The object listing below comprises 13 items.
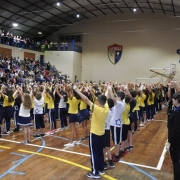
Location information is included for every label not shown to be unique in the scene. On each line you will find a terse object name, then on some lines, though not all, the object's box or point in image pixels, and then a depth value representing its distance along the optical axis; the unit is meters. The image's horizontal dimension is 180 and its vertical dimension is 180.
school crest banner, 25.91
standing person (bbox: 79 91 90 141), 7.32
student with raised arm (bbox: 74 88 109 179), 4.26
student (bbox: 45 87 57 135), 7.92
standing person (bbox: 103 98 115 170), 4.81
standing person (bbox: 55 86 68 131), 8.27
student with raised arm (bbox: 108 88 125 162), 5.14
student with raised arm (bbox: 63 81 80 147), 6.63
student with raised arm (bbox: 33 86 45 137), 7.13
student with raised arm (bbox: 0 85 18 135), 7.33
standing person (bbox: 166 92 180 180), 3.44
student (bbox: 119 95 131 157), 5.51
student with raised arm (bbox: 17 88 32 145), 6.46
